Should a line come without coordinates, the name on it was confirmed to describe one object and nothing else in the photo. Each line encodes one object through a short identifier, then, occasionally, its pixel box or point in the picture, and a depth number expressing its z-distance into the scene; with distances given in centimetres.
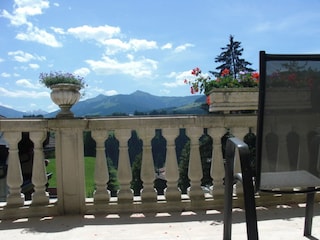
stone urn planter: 294
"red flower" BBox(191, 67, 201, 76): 448
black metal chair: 171
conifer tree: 3538
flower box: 321
